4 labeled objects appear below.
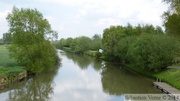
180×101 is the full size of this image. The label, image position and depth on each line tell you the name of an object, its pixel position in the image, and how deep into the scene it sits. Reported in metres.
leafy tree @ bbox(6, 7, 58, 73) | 24.73
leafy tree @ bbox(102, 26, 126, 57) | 38.58
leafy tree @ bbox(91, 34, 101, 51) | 63.09
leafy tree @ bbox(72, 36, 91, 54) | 68.83
